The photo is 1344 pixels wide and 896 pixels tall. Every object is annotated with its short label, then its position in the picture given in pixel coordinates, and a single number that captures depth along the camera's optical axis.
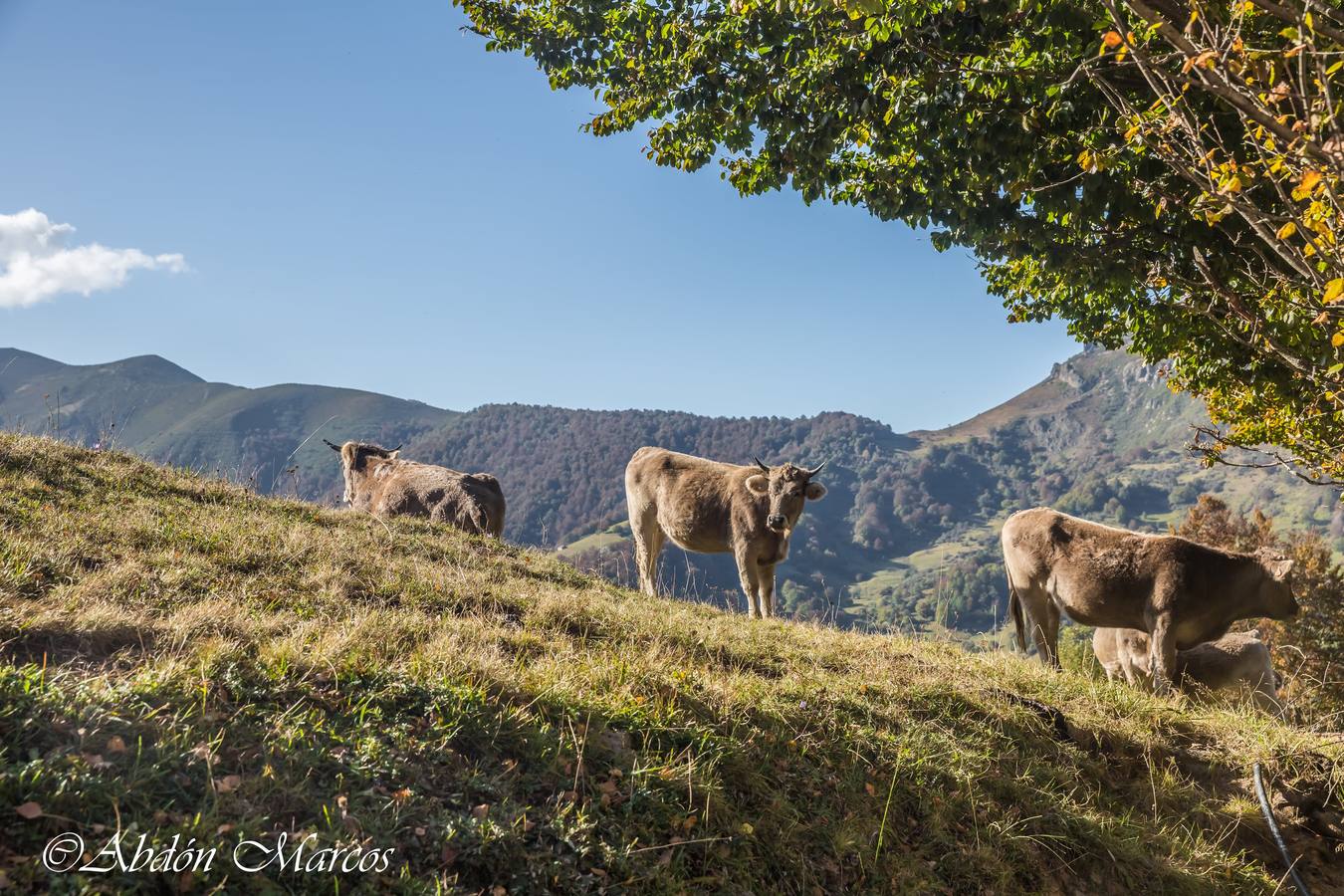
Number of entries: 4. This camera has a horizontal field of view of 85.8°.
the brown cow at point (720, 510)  12.62
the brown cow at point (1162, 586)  9.56
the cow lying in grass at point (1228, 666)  9.91
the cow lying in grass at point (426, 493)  13.25
